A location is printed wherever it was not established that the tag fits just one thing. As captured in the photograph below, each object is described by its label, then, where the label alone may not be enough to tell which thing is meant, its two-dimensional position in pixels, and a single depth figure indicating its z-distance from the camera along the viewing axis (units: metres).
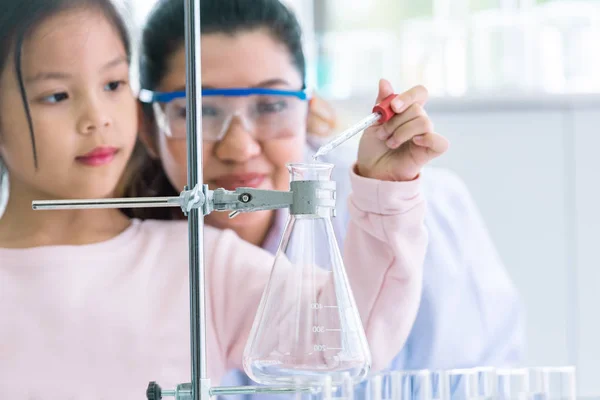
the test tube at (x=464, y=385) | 1.33
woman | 1.82
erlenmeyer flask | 1.25
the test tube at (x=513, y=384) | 1.32
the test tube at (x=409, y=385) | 1.33
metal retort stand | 1.24
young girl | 1.79
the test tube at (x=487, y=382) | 1.32
